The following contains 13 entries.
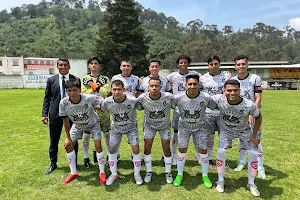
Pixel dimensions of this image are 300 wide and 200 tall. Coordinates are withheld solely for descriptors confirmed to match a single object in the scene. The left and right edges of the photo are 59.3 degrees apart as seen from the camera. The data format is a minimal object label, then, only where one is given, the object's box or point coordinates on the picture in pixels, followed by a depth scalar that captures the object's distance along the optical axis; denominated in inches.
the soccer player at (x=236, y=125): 181.3
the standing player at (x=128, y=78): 228.5
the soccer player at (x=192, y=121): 191.9
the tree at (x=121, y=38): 1549.0
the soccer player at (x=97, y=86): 226.2
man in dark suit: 221.0
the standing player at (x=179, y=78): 226.2
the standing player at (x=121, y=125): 199.3
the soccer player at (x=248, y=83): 208.2
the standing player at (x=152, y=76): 221.6
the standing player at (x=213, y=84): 217.0
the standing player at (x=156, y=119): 196.1
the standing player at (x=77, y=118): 197.9
